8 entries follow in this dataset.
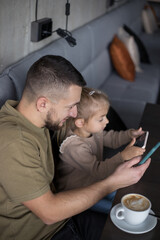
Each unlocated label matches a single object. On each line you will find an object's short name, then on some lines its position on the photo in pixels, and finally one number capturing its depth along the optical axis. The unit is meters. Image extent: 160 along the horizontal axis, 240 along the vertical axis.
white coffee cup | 1.01
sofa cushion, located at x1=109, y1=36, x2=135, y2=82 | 3.21
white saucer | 1.02
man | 1.08
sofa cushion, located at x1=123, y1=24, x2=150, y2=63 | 3.88
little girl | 1.53
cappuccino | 1.03
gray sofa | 1.77
